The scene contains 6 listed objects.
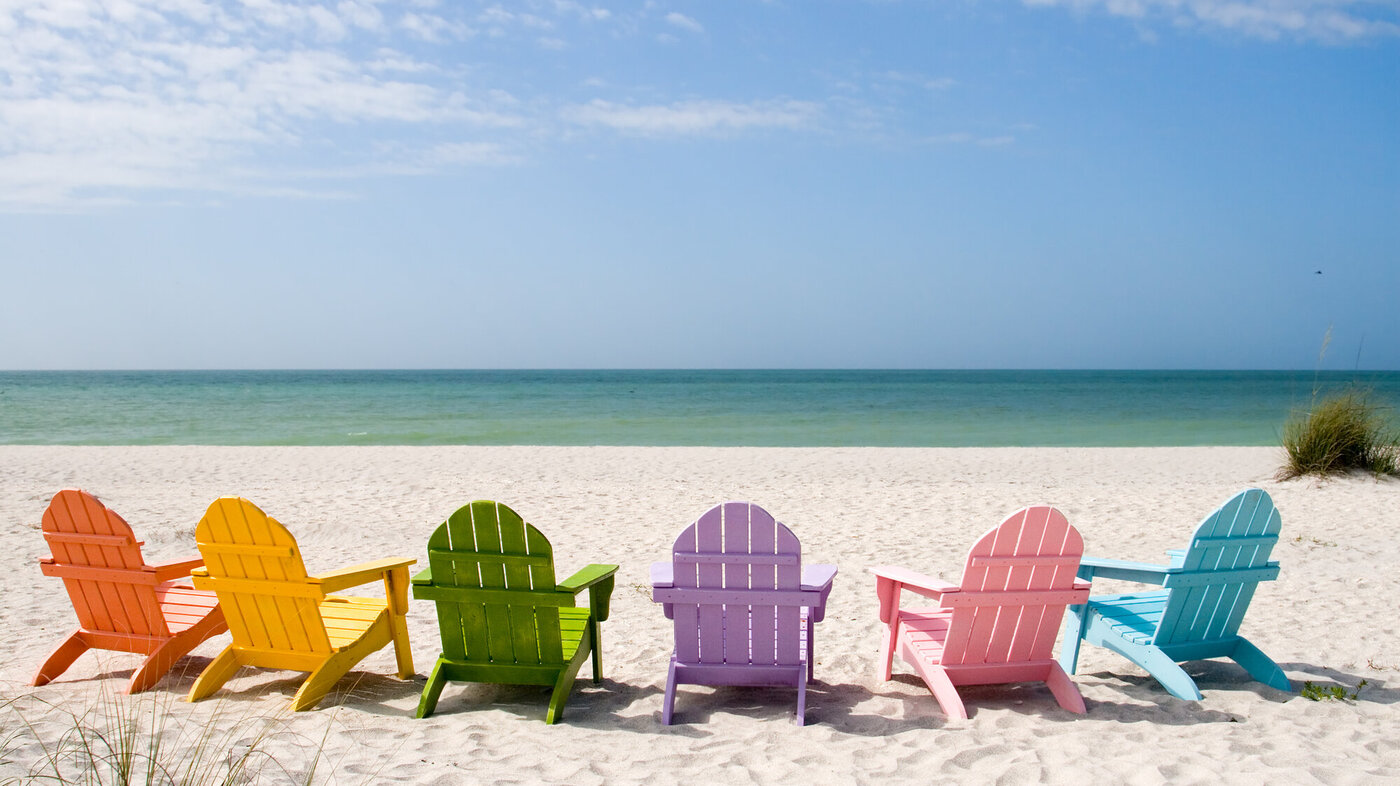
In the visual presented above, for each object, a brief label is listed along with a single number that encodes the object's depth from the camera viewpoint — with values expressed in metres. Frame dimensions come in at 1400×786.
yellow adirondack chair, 3.45
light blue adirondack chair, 3.68
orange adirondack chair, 3.79
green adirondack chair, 3.39
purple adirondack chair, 3.41
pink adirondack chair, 3.45
